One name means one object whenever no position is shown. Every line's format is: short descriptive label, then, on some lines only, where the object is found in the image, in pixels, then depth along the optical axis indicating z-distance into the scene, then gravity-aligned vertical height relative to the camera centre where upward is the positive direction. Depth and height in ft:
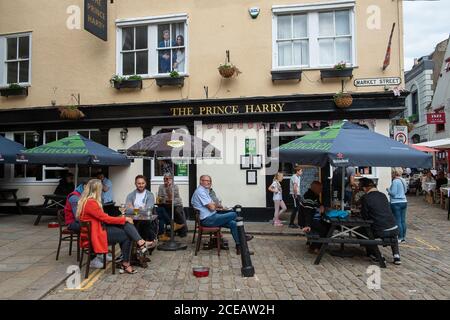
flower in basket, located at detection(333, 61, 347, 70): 34.17 +8.94
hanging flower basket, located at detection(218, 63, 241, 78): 35.01 +8.90
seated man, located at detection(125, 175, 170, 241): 23.12 -2.06
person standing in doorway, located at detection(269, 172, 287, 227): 33.27 -2.31
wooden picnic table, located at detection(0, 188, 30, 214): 39.11 -2.88
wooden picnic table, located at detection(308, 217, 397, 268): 21.03 -3.82
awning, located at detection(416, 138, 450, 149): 51.19 +3.08
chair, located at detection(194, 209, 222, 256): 23.80 -3.86
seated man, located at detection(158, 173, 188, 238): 28.53 -2.55
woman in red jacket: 18.72 -2.88
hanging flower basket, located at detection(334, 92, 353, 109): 33.63 +5.93
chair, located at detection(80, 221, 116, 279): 18.56 -3.18
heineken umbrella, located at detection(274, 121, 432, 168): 20.36 +0.88
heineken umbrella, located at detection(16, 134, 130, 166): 29.48 +1.27
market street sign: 33.94 +7.54
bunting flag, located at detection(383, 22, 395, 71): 33.15 +9.59
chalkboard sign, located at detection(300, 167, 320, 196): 36.76 -0.81
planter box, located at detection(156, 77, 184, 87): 36.91 +8.35
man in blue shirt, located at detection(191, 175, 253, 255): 23.66 -2.83
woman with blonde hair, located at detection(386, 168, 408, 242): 27.43 -2.45
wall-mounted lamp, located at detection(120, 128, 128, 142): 37.85 +3.45
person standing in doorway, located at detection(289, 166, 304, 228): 33.24 -1.99
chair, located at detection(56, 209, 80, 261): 22.18 -3.20
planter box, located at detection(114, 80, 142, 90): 37.78 +8.31
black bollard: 19.16 -4.47
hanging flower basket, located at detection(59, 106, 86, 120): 37.78 +5.56
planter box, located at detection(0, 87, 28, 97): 40.34 +8.18
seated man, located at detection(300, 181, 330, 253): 23.48 -2.84
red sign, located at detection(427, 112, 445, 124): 68.74 +8.72
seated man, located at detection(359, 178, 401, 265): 21.26 -2.68
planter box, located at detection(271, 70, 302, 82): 35.13 +8.48
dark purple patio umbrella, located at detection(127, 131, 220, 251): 24.32 +1.26
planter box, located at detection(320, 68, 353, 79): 34.35 +8.40
